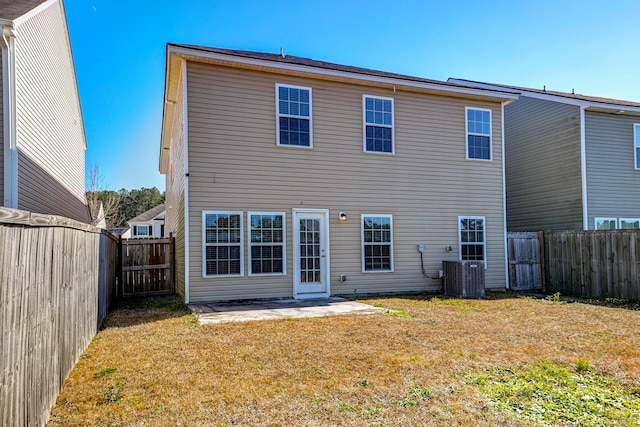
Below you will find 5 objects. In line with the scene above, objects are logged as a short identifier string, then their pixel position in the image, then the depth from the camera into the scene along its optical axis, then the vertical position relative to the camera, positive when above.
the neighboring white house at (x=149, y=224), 36.47 +0.99
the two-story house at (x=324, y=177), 9.08 +1.36
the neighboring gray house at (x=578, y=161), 12.86 +2.20
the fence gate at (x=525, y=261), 11.86 -0.83
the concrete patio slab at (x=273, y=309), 7.33 -1.44
